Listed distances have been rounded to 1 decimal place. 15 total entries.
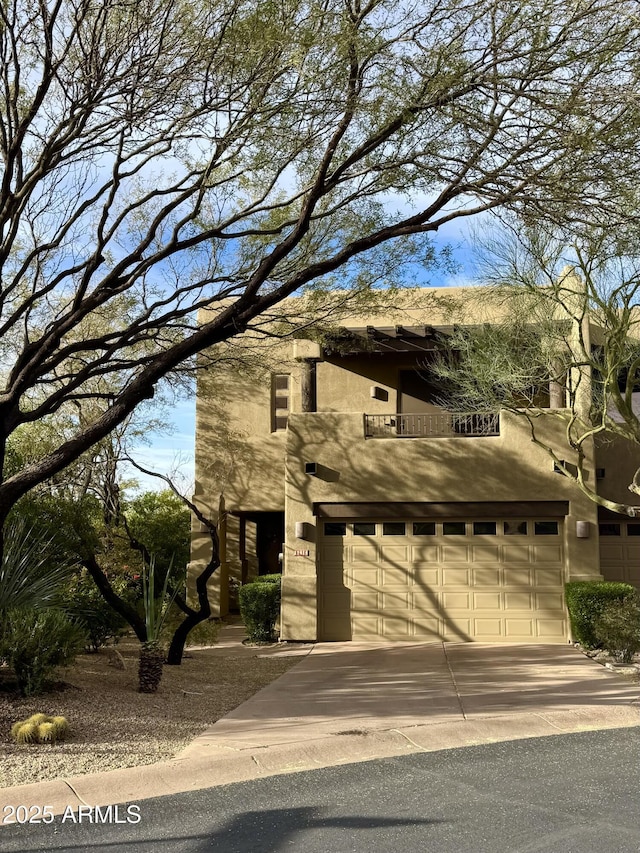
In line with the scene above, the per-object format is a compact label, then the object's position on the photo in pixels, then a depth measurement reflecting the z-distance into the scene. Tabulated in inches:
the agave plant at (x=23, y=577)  390.9
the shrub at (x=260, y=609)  628.4
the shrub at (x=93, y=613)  520.4
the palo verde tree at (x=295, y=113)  349.7
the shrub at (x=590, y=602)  569.3
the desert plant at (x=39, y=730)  287.7
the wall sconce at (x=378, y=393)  767.7
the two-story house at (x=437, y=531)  622.2
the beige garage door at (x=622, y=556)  652.1
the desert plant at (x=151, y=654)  393.4
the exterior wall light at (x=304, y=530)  628.4
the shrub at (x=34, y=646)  346.6
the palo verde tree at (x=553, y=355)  502.9
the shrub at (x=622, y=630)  508.4
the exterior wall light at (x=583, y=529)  612.1
